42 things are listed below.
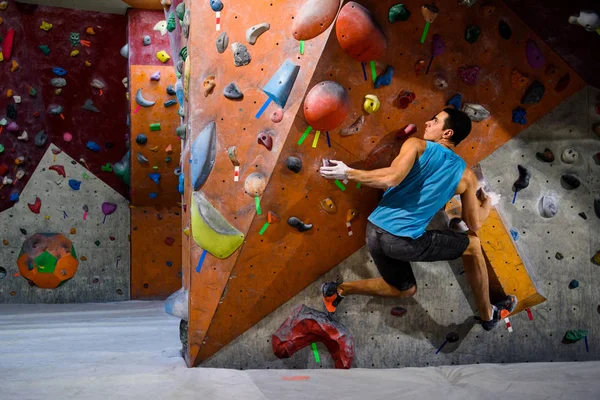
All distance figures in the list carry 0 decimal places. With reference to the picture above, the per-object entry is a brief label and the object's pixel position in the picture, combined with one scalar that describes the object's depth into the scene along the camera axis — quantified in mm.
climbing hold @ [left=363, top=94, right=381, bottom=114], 2914
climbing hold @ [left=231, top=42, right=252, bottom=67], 2930
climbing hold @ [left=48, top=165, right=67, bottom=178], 6062
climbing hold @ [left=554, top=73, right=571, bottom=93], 3154
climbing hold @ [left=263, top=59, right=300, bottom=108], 2857
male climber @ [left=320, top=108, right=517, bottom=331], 2846
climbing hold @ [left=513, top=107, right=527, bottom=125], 3129
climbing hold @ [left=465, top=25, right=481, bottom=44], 2971
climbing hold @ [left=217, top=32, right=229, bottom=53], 2951
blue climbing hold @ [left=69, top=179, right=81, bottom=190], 6113
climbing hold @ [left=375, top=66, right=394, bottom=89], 2920
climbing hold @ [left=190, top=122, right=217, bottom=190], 2969
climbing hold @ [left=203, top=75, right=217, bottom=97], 2982
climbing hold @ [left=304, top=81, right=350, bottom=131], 2809
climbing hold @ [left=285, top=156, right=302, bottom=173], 2896
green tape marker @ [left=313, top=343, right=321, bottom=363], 3045
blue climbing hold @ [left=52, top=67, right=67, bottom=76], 5847
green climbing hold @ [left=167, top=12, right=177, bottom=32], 3672
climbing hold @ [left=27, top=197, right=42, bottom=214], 5995
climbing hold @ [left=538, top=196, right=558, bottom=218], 3229
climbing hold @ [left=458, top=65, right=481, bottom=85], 3021
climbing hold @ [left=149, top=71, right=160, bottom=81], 5641
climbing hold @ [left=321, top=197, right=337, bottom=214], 2984
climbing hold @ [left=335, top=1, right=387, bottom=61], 2764
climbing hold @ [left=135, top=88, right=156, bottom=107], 5645
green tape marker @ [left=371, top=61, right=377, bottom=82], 2909
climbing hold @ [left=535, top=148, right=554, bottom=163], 3207
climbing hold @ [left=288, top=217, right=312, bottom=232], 2965
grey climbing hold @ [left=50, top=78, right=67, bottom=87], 5855
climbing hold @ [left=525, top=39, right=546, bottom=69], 3078
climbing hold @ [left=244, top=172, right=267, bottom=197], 2918
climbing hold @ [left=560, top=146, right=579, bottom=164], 3230
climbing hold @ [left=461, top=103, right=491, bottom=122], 3037
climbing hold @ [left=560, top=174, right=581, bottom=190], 3238
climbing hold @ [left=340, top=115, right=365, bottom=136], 2932
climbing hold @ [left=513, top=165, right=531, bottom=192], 3191
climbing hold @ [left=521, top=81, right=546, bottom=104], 3107
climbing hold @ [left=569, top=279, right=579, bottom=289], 3252
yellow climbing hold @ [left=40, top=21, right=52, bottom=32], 5770
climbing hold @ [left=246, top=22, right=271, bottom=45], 2898
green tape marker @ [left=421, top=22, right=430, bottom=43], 2928
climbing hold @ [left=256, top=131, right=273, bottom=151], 2902
